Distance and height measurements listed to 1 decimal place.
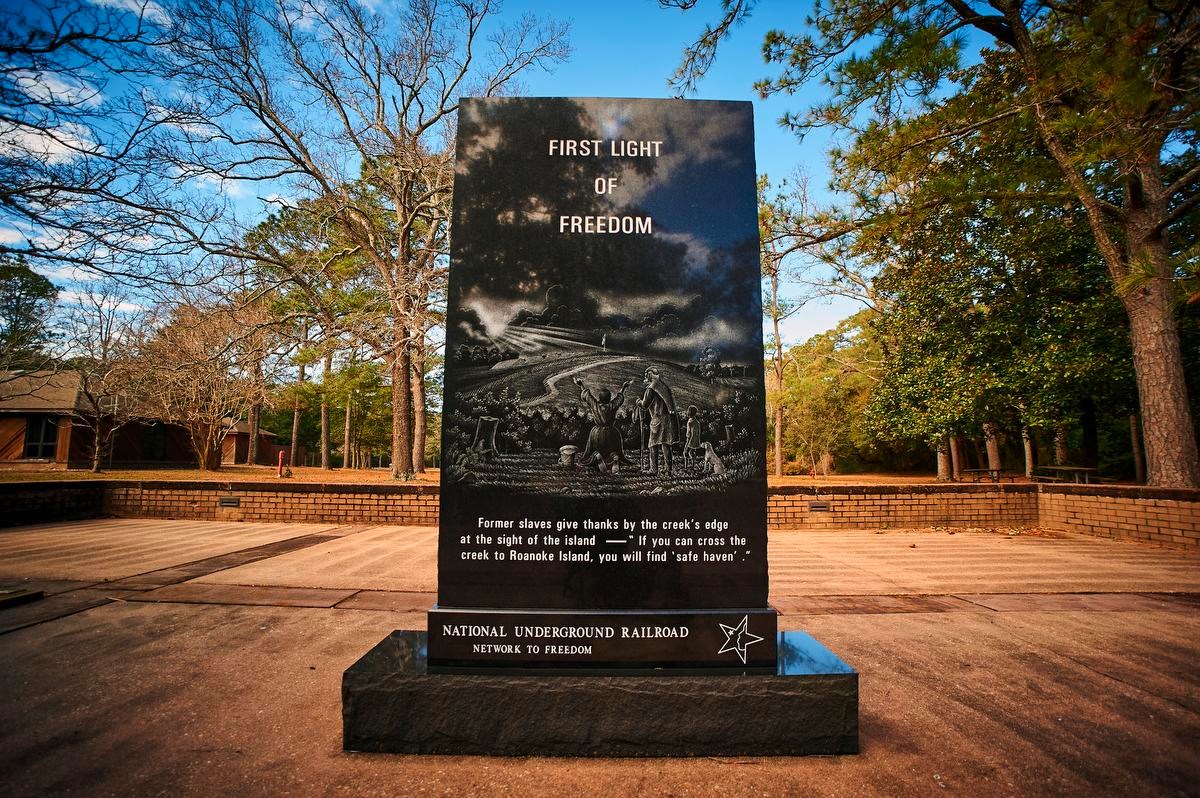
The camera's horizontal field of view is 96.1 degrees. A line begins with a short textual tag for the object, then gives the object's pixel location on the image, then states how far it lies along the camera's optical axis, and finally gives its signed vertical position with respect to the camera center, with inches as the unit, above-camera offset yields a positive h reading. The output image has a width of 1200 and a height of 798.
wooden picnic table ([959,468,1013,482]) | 700.0 -35.0
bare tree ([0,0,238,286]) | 199.8 +106.4
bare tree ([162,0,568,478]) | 555.8 +316.6
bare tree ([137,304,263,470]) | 613.0 +103.8
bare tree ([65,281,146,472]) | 775.1 +130.7
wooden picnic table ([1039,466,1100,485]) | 591.3 -27.4
